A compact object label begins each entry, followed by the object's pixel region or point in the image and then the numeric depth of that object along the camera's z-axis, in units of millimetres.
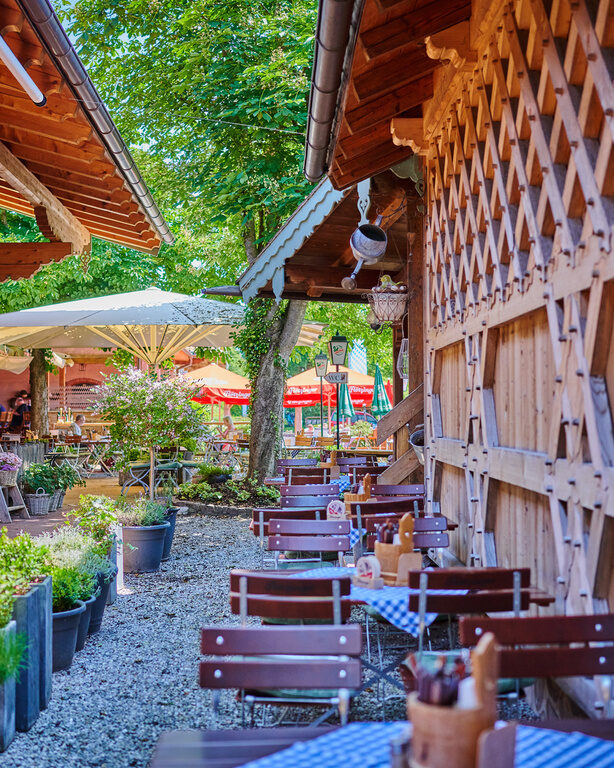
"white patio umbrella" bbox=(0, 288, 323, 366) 11945
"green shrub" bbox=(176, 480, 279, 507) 12320
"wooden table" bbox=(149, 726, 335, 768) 1871
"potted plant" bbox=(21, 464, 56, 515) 11258
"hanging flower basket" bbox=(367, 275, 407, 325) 8078
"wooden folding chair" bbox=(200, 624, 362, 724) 2477
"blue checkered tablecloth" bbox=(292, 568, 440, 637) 3535
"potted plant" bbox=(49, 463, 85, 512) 11711
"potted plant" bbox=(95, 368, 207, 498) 9289
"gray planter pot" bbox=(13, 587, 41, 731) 3895
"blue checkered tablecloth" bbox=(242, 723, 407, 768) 1864
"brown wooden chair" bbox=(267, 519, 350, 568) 4516
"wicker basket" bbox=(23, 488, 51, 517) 11219
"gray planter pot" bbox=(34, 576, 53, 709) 4168
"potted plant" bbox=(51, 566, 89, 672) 4816
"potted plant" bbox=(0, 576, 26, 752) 3584
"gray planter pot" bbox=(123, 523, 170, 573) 7801
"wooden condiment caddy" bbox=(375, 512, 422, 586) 4035
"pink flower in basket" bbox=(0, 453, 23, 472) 10461
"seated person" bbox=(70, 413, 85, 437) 19472
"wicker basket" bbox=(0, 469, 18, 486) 10461
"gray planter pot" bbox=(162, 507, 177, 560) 8414
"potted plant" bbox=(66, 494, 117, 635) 5727
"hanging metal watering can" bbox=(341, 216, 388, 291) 7164
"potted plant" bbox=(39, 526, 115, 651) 5246
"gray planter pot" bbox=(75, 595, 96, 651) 5215
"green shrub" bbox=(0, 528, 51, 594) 4156
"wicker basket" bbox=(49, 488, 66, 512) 11602
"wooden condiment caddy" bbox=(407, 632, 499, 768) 1507
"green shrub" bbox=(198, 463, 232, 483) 13586
